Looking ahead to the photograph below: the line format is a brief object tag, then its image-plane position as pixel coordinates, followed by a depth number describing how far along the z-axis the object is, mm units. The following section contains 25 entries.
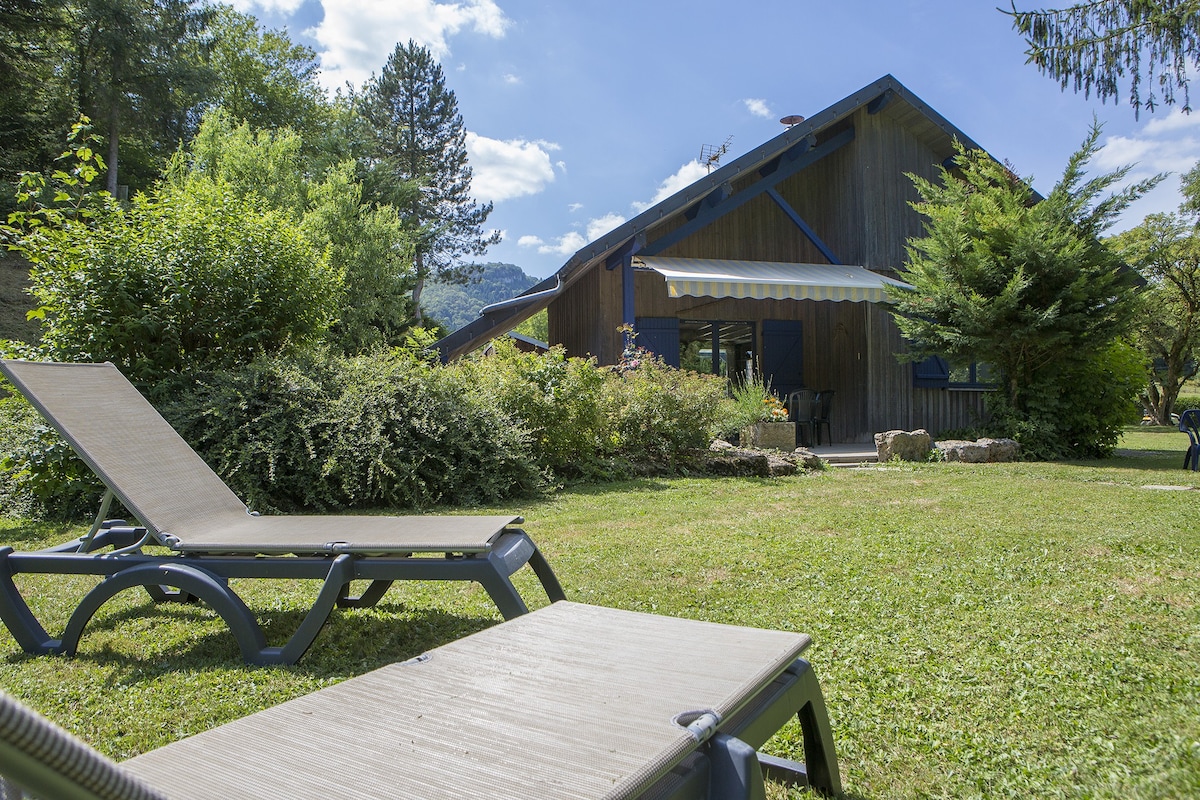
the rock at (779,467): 8703
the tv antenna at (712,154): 19891
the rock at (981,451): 10023
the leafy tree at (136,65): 19578
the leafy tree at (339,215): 14781
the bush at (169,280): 6543
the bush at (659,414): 8828
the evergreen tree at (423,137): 36062
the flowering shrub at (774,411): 10273
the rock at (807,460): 9188
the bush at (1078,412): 10523
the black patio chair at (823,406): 13391
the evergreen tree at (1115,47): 7445
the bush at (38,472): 5879
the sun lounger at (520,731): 1072
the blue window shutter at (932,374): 13359
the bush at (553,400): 7922
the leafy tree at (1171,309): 21812
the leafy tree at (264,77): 29422
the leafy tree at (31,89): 17125
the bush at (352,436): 6270
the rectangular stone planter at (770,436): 10164
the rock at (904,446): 10258
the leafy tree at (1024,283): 9867
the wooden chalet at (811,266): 12180
